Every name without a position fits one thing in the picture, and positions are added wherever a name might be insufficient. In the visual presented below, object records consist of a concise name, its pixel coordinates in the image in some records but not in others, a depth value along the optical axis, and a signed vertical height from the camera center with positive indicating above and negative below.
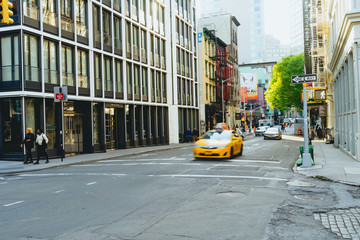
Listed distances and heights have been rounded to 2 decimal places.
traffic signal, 11.96 +3.91
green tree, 60.12 +5.99
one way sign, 15.00 +1.75
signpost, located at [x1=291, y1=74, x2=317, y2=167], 14.90 +0.13
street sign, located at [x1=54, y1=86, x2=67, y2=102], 19.11 +1.76
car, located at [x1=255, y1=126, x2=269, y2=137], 55.84 -1.52
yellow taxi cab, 17.61 -1.11
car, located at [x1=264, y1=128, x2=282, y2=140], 41.50 -1.49
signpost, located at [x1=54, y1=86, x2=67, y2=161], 19.11 +1.76
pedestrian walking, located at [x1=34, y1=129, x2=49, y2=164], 18.67 -0.80
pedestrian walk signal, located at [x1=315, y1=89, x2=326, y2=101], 32.44 +2.30
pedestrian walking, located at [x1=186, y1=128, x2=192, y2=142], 41.59 -1.34
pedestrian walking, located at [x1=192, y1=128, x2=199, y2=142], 41.23 -1.24
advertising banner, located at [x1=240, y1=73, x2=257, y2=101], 95.69 +10.77
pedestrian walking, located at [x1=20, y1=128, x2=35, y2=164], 18.36 -0.77
